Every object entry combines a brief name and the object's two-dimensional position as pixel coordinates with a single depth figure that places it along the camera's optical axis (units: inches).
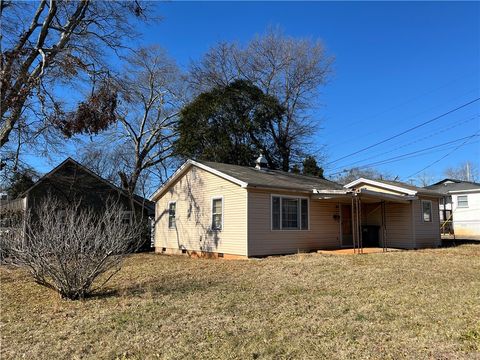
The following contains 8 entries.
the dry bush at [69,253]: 298.2
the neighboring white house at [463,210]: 1178.6
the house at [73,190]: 832.9
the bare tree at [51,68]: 486.6
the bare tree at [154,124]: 1196.5
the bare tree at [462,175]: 2385.8
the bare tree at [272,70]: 1214.3
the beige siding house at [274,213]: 576.2
